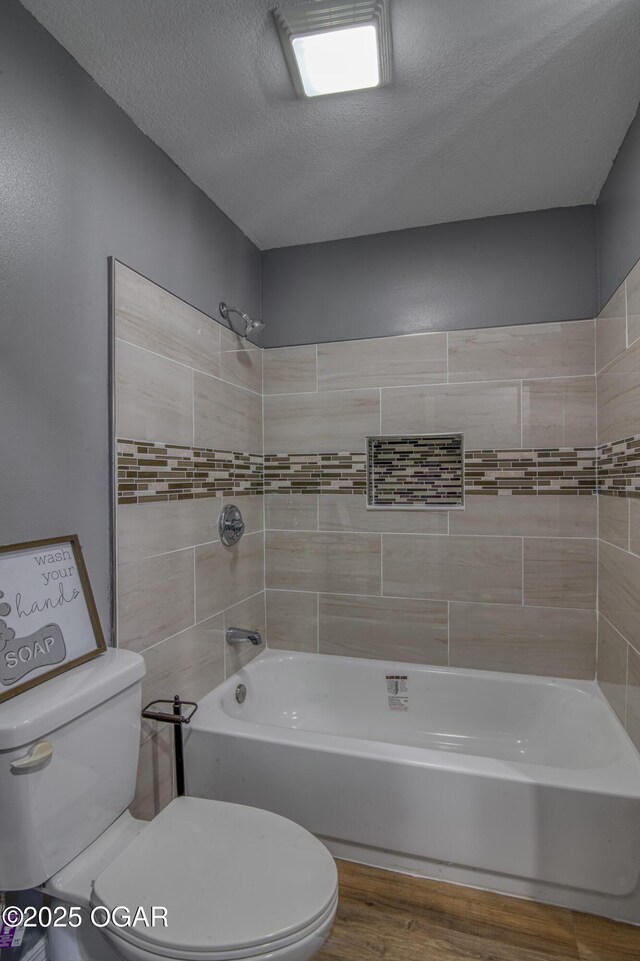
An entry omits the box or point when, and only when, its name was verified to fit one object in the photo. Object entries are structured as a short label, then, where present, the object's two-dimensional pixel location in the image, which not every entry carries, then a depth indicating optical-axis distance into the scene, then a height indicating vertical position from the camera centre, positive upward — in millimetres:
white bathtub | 1498 -1036
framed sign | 1160 -345
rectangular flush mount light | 1257 +1150
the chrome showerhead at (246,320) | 2203 +700
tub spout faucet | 2211 -701
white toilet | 1029 -908
